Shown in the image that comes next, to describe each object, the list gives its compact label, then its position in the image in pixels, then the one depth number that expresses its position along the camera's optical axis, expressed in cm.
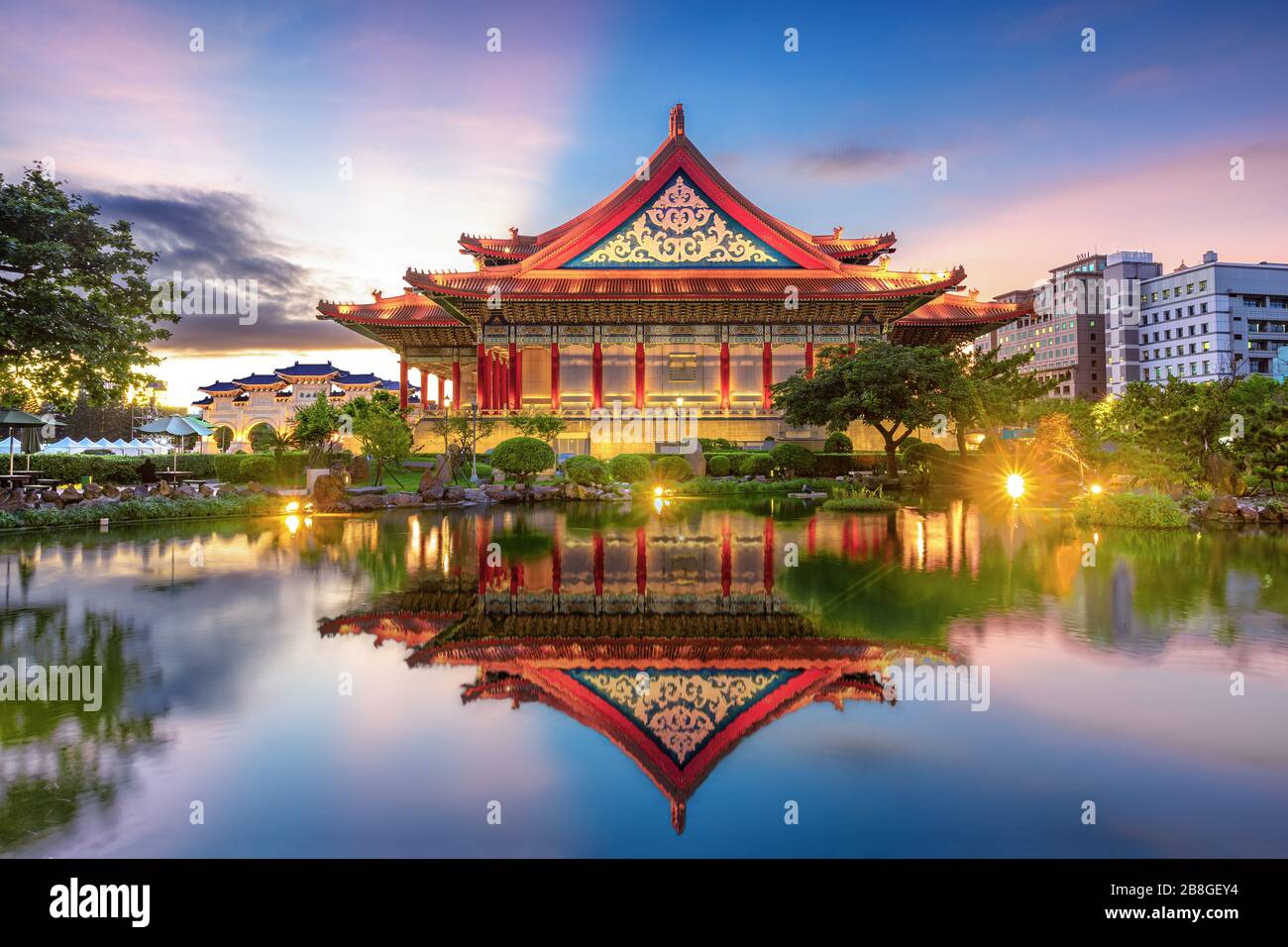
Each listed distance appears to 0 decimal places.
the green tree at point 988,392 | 2712
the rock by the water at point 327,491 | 2258
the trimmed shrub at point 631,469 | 2914
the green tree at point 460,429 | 2999
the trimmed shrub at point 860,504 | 2145
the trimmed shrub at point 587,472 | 2733
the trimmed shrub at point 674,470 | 2991
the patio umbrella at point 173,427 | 2962
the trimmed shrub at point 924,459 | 2969
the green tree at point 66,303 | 1733
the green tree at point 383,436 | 2656
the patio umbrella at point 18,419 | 2346
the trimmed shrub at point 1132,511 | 1731
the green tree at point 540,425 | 3241
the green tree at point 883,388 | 2686
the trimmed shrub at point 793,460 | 3070
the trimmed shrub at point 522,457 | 2716
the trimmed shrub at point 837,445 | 3309
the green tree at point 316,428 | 2792
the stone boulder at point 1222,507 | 1848
